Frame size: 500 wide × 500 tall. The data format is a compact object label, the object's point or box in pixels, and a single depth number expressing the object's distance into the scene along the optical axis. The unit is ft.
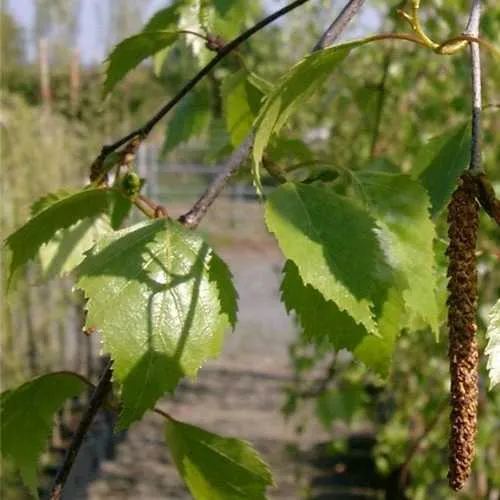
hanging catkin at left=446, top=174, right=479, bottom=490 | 0.98
